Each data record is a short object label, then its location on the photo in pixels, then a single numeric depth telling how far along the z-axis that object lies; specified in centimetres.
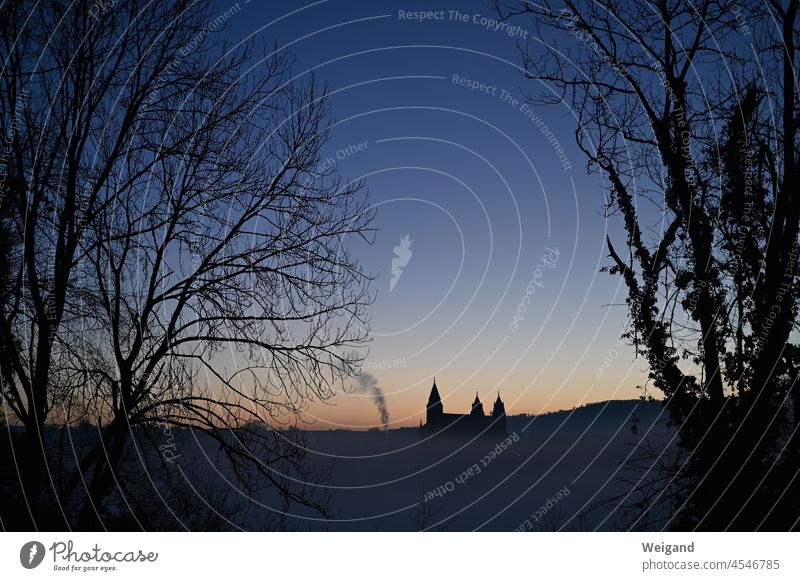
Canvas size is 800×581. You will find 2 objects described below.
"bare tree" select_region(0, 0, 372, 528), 1053
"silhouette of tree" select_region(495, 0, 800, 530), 1083
